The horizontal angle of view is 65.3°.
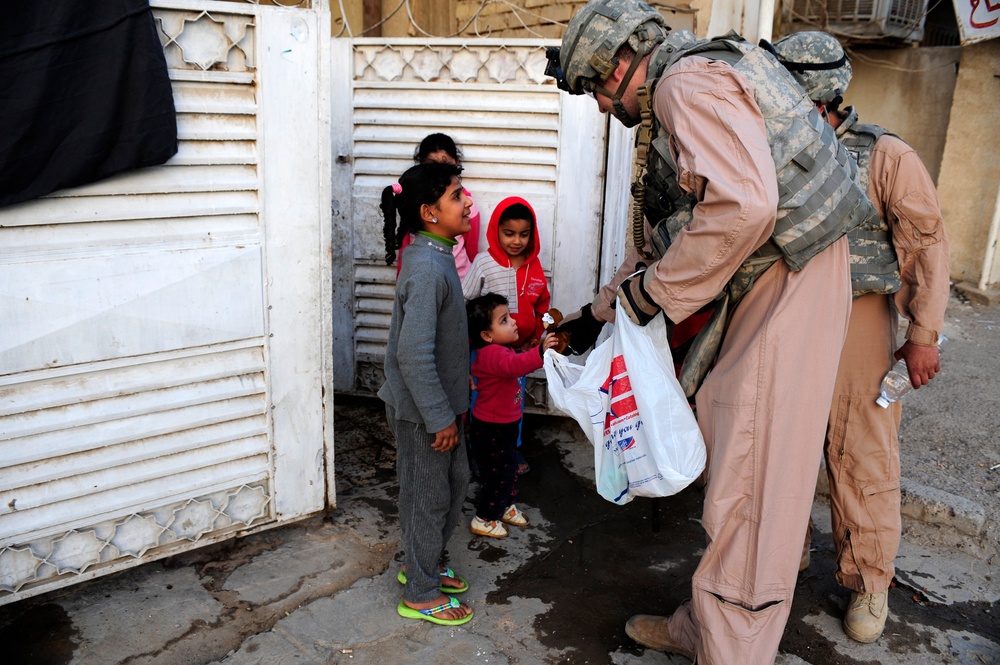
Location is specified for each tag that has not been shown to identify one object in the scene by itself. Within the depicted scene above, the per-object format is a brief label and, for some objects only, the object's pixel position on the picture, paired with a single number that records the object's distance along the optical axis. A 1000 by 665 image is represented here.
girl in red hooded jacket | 3.85
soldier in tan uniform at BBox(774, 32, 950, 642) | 2.80
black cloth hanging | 2.29
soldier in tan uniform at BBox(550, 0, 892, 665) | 2.16
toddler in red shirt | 3.33
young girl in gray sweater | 2.66
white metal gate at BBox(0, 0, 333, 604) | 2.54
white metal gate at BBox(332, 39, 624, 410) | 4.11
